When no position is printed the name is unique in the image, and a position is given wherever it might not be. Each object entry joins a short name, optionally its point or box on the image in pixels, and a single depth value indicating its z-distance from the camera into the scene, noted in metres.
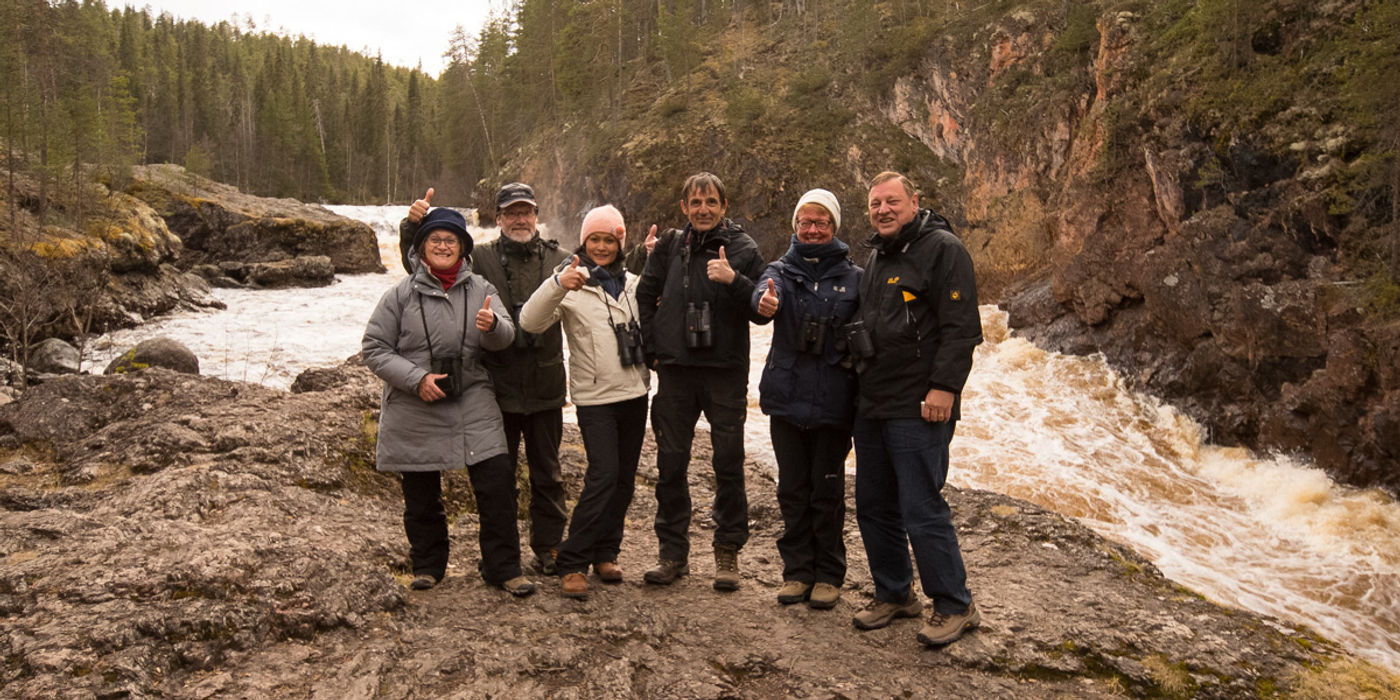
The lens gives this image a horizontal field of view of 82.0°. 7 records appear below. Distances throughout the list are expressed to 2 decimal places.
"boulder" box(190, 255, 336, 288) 29.03
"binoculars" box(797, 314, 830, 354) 4.12
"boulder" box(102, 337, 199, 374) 12.38
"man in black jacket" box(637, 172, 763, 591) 4.43
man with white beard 4.43
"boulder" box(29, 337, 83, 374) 15.07
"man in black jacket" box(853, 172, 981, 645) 3.71
